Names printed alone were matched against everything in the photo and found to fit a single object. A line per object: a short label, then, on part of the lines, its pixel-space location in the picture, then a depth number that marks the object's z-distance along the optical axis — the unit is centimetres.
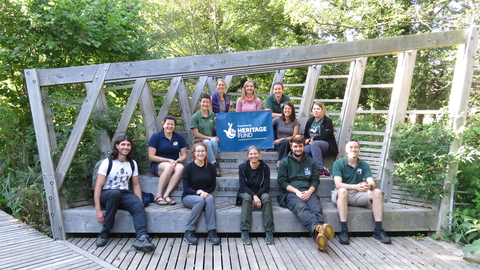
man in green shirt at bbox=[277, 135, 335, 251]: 382
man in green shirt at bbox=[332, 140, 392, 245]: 380
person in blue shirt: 429
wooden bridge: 395
